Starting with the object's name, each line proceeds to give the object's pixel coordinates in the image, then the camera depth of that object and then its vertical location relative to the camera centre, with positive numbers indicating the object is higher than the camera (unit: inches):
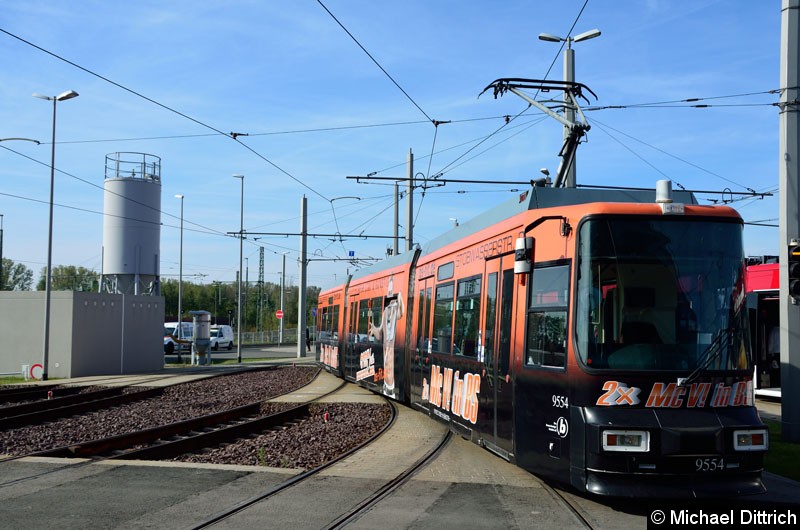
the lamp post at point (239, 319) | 1819.1 -29.5
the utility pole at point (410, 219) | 1154.7 +127.7
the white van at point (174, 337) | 2294.5 -95.1
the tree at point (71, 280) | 4160.9 +116.6
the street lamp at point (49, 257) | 1101.1 +60.9
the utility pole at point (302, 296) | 1818.4 +24.4
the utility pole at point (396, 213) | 1453.0 +168.6
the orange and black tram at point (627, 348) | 286.4 -13.2
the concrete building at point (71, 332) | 1179.3 -43.8
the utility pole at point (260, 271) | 3558.1 +153.9
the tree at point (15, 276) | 3971.5 +122.3
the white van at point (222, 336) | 2822.6 -106.4
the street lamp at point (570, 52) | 714.8 +226.7
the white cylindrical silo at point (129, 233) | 1520.7 +130.5
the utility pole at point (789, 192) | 502.9 +76.0
